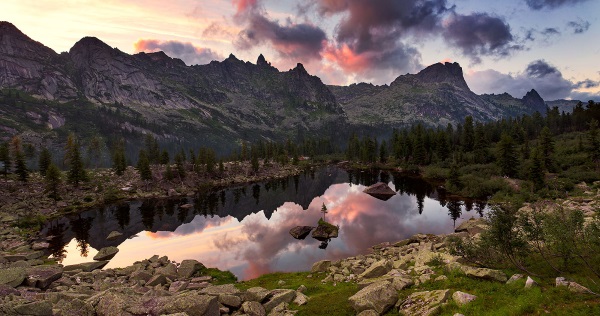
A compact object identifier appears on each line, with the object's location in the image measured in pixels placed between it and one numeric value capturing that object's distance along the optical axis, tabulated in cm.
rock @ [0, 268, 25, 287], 2820
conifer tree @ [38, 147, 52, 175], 10525
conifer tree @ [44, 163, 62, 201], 8600
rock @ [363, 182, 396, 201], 10419
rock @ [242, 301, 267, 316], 2266
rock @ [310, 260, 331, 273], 3988
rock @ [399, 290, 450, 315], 1800
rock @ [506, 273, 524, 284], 1955
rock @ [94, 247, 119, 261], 5228
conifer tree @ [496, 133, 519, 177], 9494
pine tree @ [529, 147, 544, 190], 7638
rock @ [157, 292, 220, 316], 2023
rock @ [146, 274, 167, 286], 3521
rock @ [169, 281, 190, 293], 3235
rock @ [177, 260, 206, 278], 4108
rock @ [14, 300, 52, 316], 1853
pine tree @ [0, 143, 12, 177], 9754
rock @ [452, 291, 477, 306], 1761
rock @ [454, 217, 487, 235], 4521
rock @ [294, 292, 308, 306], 2414
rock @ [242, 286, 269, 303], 2484
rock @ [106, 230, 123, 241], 6489
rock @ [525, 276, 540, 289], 1803
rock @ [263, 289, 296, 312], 2403
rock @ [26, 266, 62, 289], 3025
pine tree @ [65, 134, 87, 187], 10256
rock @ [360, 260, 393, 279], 3052
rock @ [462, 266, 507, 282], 2031
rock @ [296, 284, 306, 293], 2889
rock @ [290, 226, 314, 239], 6266
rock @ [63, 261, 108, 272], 4235
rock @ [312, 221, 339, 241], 6103
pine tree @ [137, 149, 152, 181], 11588
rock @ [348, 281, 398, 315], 1988
